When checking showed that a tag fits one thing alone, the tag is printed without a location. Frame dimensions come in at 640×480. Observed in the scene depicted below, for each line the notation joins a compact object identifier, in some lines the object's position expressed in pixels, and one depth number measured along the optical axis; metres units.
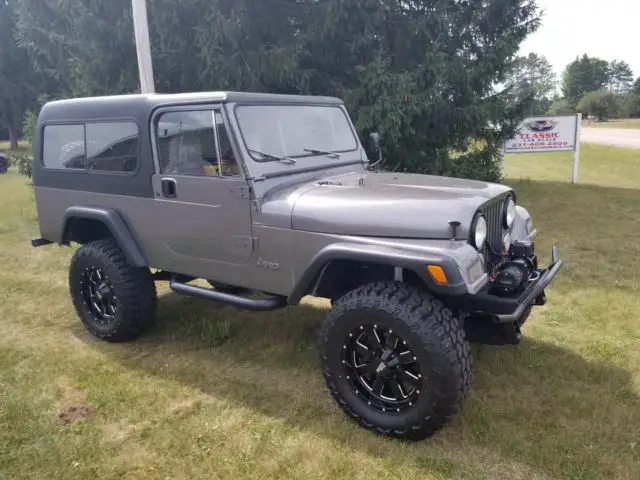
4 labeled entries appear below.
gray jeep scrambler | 2.96
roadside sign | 12.57
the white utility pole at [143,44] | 7.46
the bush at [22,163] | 10.86
